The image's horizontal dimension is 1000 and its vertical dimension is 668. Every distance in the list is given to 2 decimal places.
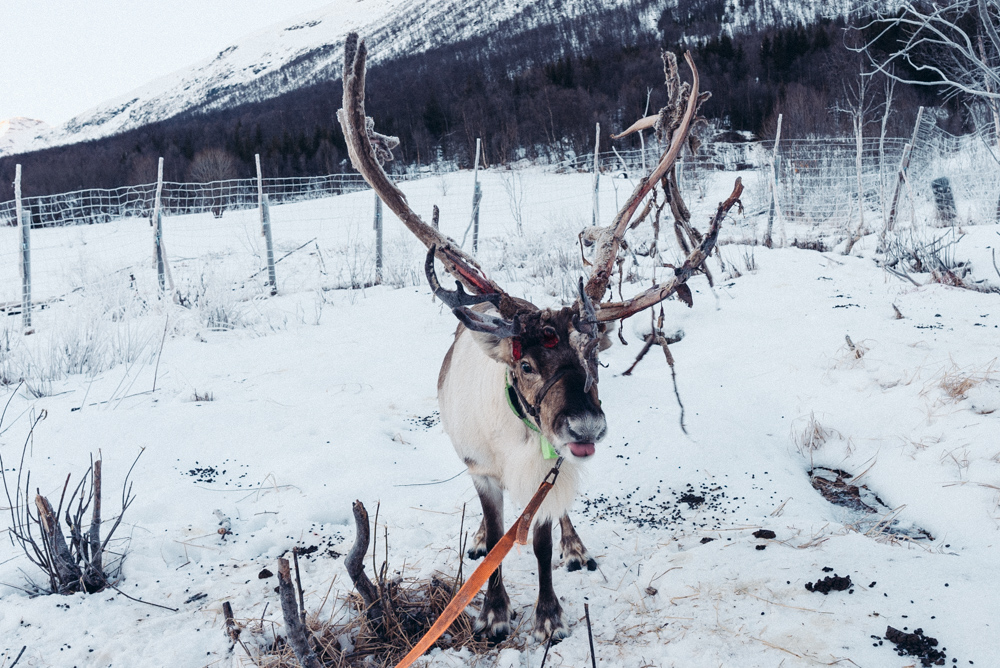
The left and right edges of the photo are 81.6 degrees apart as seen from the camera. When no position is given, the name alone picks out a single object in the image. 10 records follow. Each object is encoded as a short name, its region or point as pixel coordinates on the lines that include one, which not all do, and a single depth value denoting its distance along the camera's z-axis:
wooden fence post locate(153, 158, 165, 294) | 9.16
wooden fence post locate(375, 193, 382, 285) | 9.94
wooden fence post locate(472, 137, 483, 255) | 10.01
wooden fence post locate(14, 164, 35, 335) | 7.99
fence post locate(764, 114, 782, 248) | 9.68
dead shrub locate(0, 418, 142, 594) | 2.24
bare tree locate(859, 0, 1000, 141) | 14.15
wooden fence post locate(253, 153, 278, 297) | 9.26
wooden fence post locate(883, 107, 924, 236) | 8.07
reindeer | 1.87
